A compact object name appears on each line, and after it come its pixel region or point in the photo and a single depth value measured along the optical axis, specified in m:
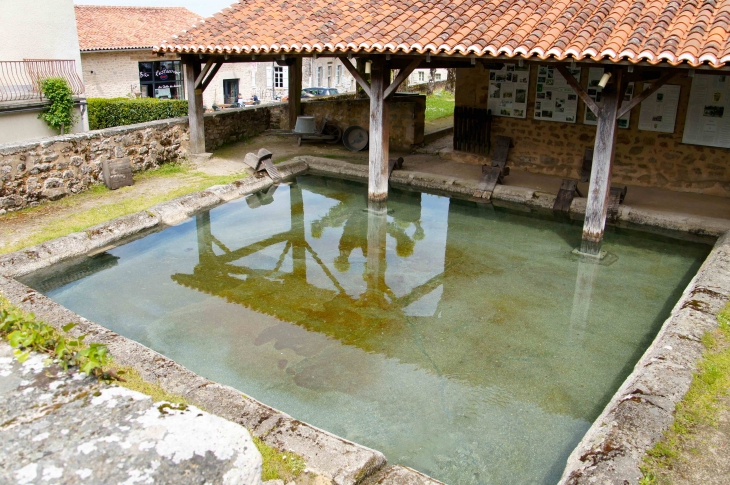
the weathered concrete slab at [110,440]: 1.72
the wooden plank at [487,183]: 10.46
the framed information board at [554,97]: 11.05
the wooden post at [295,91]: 14.95
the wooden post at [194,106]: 11.76
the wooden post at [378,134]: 9.38
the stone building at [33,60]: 14.77
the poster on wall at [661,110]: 10.06
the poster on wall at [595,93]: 10.60
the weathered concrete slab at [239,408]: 3.38
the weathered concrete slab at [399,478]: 3.30
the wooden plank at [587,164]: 10.87
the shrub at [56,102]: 15.39
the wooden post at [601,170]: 7.48
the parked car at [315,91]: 29.27
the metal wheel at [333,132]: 14.34
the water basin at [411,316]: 4.50
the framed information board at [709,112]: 9.63
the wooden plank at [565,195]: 9.62
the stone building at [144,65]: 26.55
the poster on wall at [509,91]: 11.59
